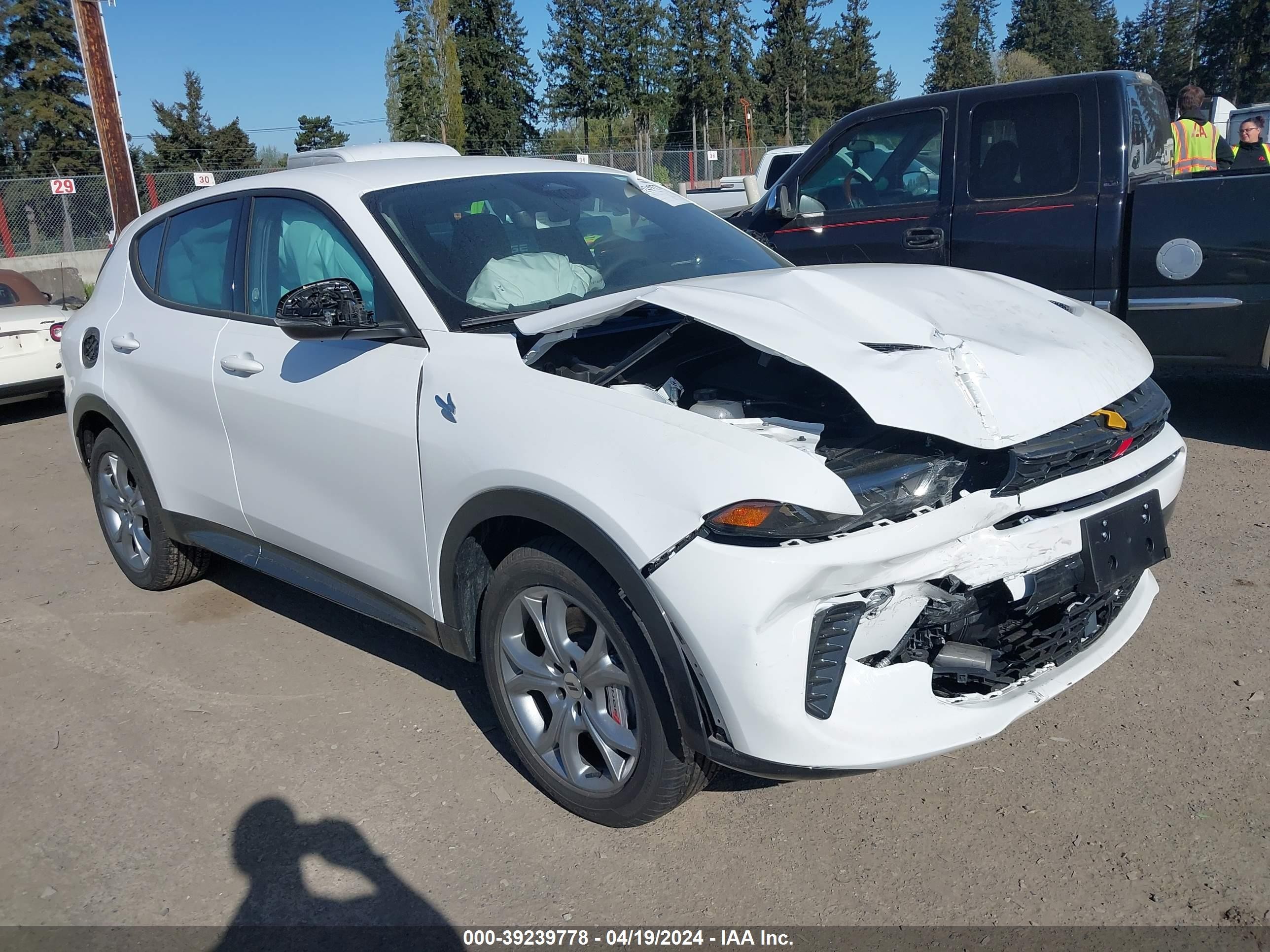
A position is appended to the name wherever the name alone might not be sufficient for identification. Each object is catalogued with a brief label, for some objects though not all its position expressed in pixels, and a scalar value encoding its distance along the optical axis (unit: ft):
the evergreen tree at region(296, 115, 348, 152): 205.77
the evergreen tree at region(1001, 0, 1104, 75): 277.03
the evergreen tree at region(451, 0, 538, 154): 202.59
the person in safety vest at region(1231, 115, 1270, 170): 25.45
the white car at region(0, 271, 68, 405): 28.12
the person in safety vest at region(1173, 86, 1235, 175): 22.39
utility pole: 41.96
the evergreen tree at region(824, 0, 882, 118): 244.83
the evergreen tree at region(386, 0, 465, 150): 151.12
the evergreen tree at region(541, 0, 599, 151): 185.78
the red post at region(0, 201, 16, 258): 67.72
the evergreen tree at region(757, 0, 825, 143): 238.89
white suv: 7.64
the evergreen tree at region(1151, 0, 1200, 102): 228.63
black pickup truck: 17.43
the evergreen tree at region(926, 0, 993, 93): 253.24
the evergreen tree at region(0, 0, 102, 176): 152.35
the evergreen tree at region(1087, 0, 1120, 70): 269.23
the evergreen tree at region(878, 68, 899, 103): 263.08
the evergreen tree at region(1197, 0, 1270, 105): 188.85
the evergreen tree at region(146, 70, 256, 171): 178.09
